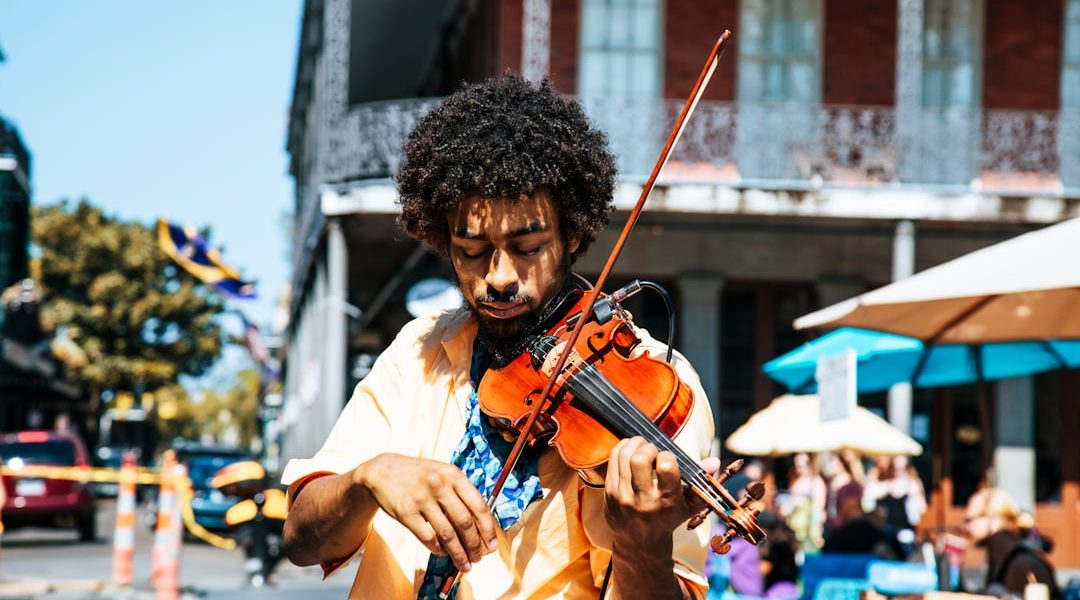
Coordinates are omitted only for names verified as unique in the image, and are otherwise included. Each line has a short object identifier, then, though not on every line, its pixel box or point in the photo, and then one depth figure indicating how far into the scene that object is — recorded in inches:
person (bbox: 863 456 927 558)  546.0
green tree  2242.9
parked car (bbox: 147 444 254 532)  960.9
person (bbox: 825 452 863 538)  457.7
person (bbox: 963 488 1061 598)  336.2
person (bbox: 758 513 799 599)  511.8
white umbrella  540.4
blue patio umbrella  398.0
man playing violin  80.3
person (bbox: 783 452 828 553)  581.9
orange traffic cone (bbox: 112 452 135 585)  547.5
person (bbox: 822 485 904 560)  430.9
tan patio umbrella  269.7
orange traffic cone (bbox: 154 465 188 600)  511.2
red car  906.1
